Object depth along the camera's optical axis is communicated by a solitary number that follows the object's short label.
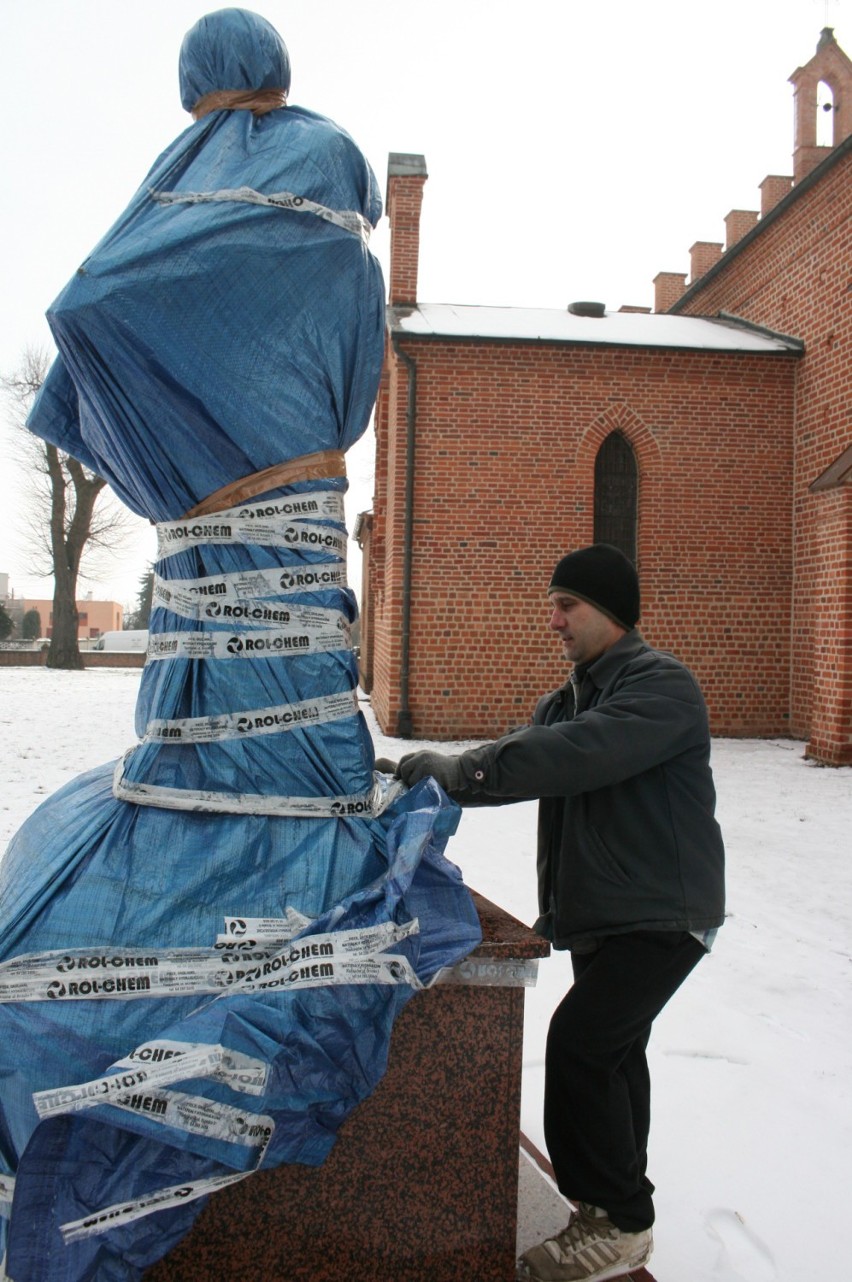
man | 2.11
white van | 40.78
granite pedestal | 1.81
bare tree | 27.20
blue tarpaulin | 1.49
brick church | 12.05
